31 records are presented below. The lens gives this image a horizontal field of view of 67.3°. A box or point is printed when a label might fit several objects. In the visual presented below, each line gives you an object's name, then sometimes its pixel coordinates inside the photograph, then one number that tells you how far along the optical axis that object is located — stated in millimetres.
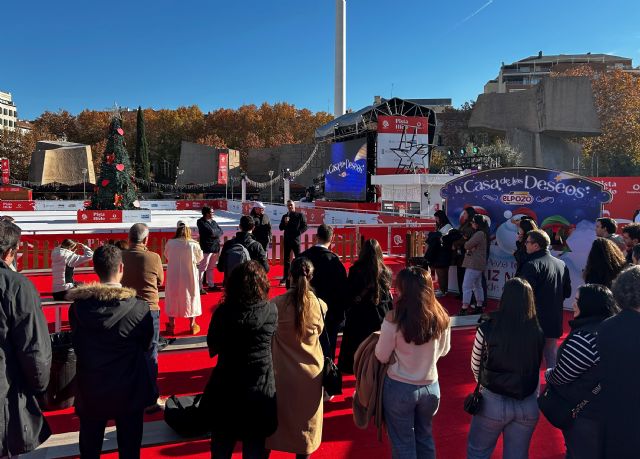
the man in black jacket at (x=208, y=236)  8789
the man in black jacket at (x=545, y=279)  4605
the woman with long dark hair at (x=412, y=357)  2877
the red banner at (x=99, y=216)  26109
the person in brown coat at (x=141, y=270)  4891
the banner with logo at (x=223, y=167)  40812
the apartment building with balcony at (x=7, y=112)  104188
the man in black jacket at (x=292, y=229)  9344
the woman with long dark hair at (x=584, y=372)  2467
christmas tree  26500
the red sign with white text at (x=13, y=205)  35812
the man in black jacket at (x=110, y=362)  2850
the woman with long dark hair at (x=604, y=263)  4199
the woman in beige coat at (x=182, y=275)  6176
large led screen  30797
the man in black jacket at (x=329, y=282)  4668
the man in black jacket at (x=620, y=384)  2363
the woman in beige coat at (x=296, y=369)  3080
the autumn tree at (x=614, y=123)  45906
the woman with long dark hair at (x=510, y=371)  2752
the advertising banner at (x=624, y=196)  20500
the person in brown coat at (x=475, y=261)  7590
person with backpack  5980
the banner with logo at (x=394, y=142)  29172
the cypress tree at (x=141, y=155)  61703
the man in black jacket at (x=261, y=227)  9070
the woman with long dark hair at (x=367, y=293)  4184
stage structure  29297
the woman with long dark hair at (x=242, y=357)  2805
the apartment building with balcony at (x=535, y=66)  83438
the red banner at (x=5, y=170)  46531
